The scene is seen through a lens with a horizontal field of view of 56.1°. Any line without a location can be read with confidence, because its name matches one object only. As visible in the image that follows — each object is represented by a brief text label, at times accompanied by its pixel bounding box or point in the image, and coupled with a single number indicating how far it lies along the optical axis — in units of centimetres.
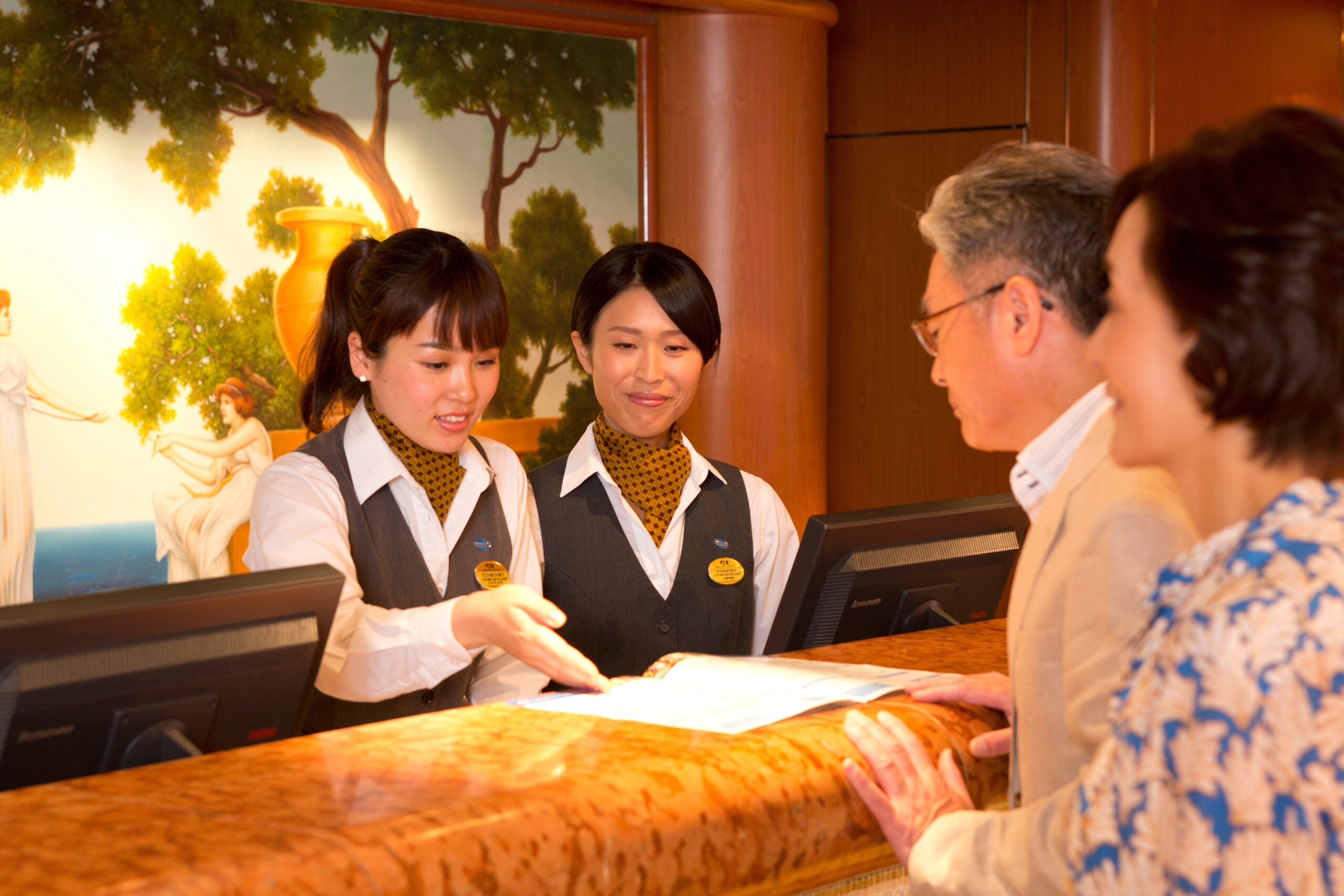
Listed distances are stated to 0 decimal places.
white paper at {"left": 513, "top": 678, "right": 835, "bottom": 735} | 168
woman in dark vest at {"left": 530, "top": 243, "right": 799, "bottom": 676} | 292
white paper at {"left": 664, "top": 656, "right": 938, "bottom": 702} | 184
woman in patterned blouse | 98
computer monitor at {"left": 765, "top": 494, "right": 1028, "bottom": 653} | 215
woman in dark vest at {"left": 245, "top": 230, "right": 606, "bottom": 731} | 245
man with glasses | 136
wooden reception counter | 120
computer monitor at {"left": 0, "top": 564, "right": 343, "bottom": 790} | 147
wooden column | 523
